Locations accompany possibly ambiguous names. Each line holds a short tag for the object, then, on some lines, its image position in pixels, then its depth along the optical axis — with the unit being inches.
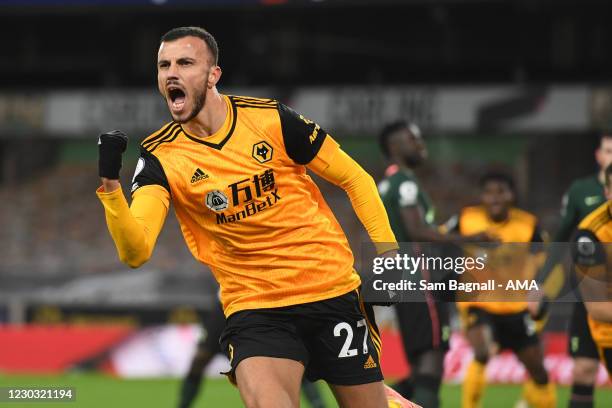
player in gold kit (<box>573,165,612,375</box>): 489.1
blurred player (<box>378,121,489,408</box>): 578.2
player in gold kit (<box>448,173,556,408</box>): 655.8
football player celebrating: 366.3
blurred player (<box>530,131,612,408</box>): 560.4
